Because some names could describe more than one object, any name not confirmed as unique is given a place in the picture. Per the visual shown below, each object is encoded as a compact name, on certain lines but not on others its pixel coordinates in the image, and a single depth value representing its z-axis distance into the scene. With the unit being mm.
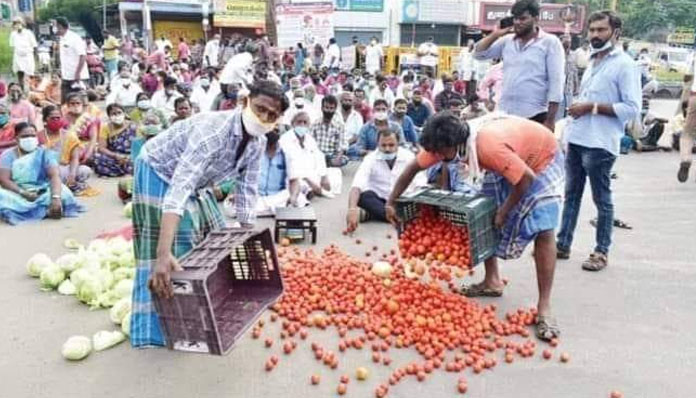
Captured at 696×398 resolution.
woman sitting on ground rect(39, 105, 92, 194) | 8109
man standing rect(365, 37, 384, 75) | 21125
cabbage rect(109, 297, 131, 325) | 4402
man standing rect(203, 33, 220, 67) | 20188
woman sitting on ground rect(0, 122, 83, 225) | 6957
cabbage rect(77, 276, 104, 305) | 4777
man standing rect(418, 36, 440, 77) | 21094
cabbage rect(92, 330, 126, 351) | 4094
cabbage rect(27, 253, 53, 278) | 5348
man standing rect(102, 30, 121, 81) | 19031
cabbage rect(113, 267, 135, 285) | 5059
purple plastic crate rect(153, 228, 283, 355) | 3182
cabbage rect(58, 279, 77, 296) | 5016
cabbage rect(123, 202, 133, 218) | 7273
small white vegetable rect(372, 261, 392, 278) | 5093
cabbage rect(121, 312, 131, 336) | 4231
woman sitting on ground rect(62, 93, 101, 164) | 8930
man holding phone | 5305
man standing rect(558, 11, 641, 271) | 5082
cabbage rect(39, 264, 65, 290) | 5098
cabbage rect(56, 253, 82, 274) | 5238
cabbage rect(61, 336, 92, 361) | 3951
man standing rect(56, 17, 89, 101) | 11648
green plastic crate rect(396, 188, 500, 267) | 3996
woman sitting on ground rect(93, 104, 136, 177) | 9195
